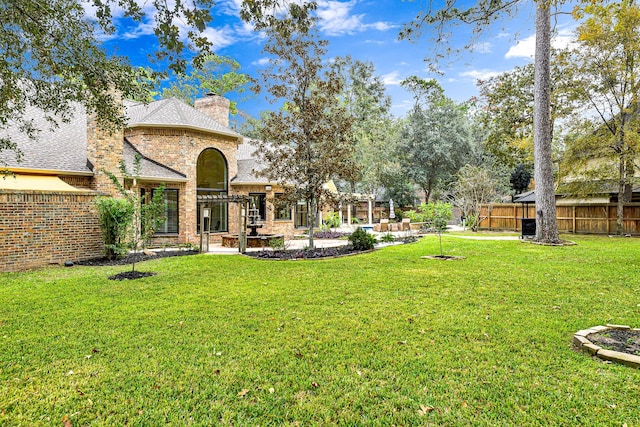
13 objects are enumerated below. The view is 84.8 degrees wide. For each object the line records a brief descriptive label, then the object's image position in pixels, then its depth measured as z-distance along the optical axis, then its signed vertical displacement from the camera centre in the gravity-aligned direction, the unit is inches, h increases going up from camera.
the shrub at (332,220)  938.9 -18.0
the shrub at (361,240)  512.1 -39.9
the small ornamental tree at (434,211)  880.9 +4.6
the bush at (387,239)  626.7 -46.5
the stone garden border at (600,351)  137.6 -58.0
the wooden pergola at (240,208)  505.0 +9.8
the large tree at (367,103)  1368.1 +464.7
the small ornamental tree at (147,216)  342.2 -0.7
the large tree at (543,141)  534.9 +110.9
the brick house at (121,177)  371.9 +55.8
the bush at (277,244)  514.9 -44.2
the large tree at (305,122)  486.6 +128.7
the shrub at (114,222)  413.0 -7.7
